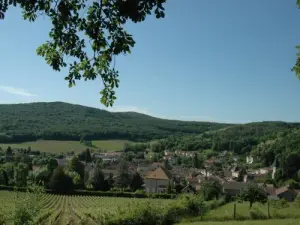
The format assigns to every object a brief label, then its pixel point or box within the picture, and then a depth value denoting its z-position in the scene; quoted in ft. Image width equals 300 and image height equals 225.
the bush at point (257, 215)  87.81
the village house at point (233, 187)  217.97
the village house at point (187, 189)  211.20
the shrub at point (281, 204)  109.54
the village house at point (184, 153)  489.67
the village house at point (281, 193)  193.88
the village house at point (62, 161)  327.63
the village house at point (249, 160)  424.13
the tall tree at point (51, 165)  229.45
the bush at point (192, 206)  93.56
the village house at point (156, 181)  240.01
